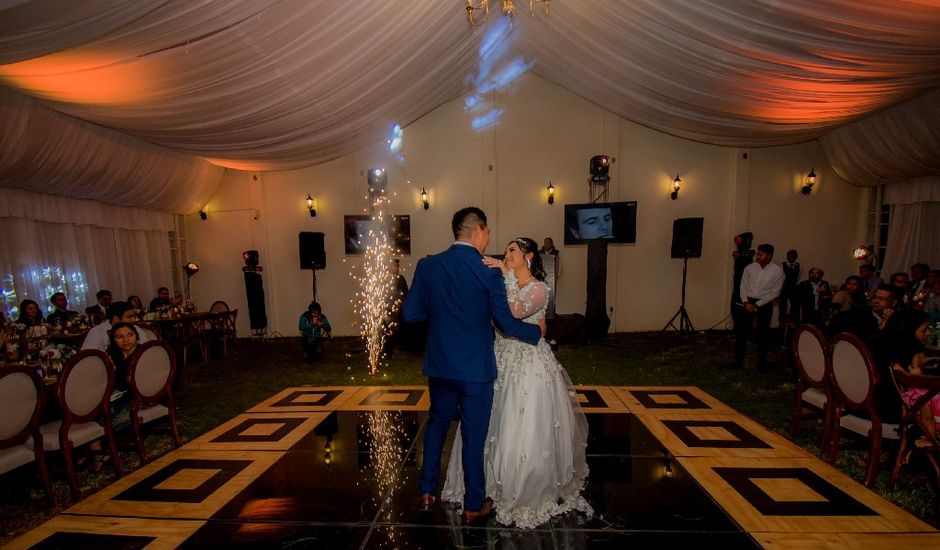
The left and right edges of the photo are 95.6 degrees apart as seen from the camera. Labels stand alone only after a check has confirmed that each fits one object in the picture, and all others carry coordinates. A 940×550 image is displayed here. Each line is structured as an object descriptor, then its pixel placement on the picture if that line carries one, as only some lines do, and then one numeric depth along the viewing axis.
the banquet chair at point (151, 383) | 3.33
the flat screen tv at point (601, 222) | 8.23
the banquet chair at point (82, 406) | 2.84
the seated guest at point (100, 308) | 6.63
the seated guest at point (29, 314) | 5.91
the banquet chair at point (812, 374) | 3.17
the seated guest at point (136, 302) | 7.41
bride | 2.43
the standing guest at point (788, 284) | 7.99
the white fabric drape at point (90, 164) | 5.13
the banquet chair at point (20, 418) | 2.52
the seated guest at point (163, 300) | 7.62
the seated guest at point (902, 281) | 6.12
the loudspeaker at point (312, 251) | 8.56
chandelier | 4.35
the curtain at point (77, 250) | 6.35
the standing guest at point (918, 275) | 6.64
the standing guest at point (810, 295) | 7.23
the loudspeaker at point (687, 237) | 7.96
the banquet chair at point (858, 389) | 2.74
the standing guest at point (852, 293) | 5.89
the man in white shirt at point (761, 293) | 5.66
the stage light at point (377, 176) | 9.23
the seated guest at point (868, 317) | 3.41
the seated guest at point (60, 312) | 6.16
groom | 2.27
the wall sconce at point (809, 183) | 8.57
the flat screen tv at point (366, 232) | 9.27
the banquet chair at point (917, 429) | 2.49
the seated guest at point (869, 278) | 7.39
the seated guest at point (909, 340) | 2.89
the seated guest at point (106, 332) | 4.31
